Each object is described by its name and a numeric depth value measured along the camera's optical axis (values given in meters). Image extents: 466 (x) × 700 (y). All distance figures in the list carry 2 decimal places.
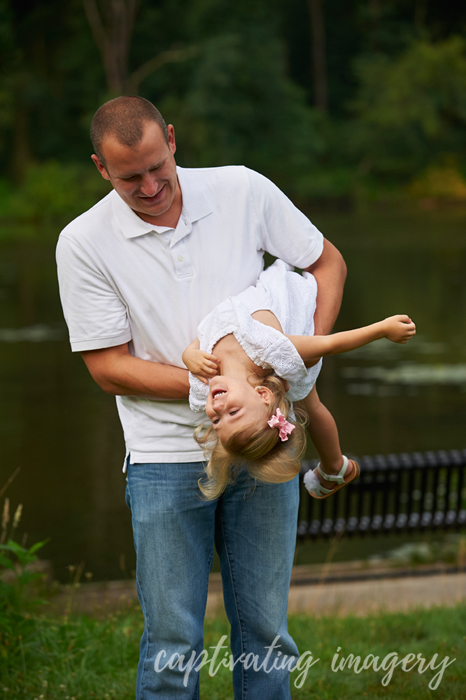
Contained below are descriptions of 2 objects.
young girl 4.31
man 4.37
